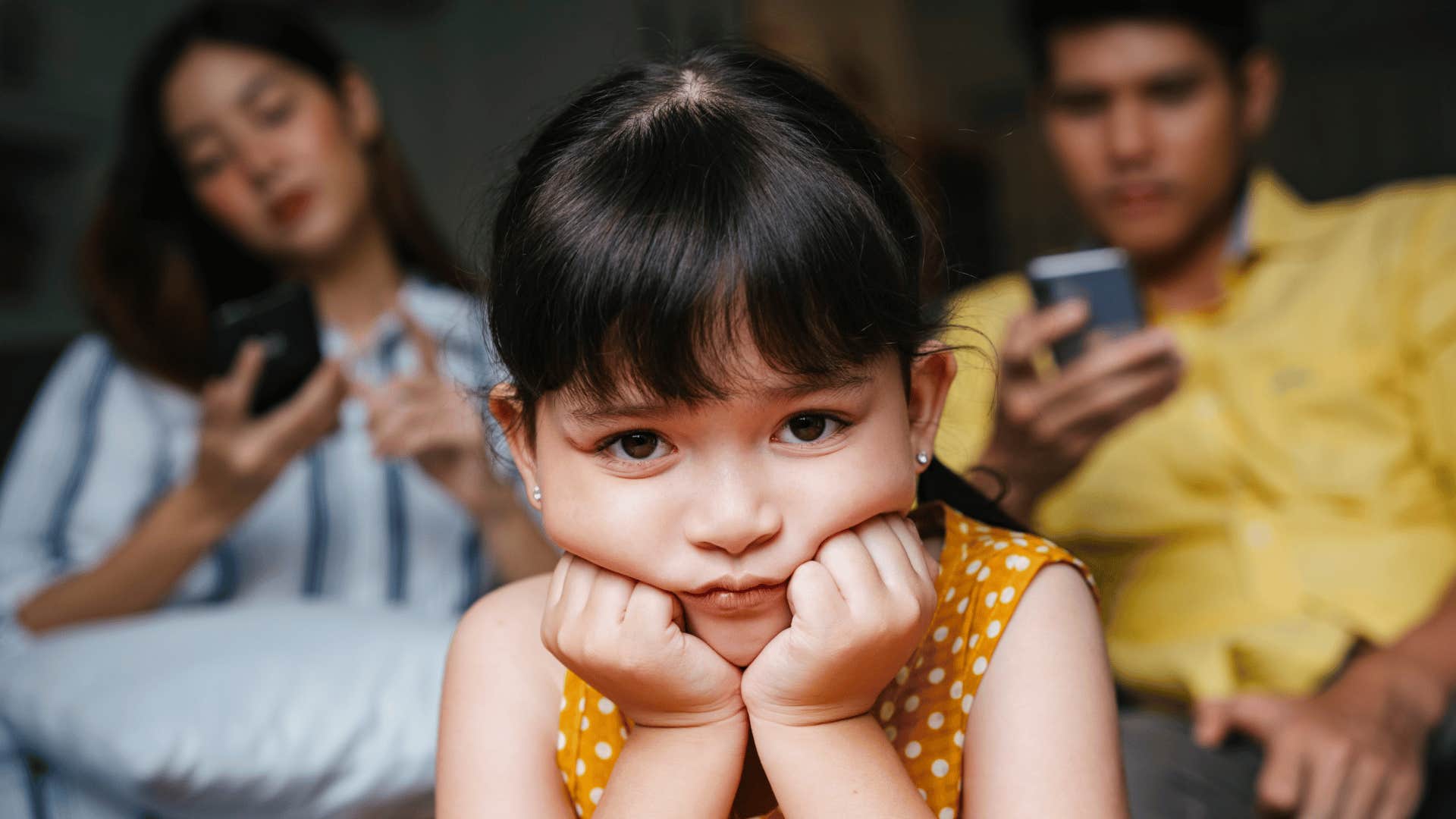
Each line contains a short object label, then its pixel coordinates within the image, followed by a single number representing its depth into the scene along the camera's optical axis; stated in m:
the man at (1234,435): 1.31
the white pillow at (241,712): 1.19
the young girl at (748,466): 0.76
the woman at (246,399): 1.54
